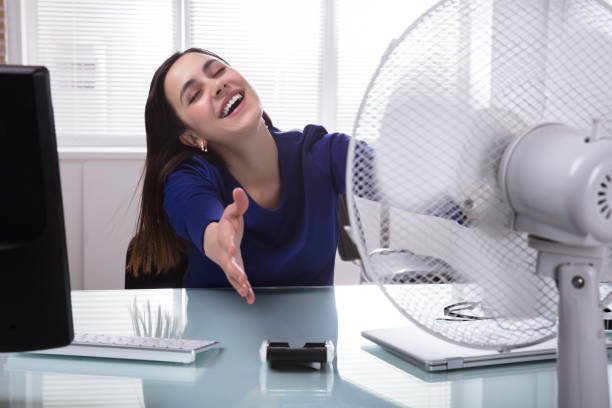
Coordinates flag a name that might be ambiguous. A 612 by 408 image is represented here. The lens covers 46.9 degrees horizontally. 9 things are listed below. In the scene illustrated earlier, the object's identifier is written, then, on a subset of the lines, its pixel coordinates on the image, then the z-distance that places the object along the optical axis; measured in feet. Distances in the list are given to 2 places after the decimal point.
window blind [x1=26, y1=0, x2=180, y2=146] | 11.64
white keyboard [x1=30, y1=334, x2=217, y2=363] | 3.15
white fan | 2.34
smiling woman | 6.18
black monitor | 2.27
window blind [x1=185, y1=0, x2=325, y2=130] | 11.94
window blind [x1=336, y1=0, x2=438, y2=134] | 12.26
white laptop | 3.08
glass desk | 2.73
